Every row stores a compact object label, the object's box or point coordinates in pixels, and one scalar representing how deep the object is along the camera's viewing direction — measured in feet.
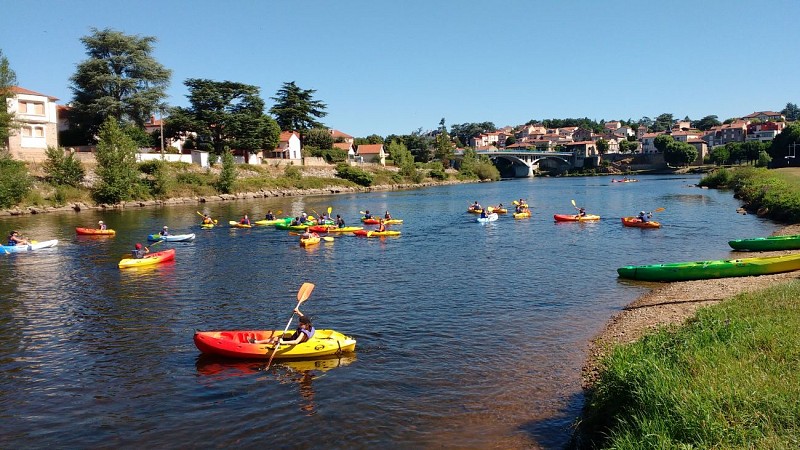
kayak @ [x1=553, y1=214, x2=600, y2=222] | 143.84
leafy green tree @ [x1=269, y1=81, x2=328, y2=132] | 323.78
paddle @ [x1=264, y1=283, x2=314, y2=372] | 52.44
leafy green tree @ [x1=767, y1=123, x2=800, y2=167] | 316.81
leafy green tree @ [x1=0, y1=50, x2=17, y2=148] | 164.45
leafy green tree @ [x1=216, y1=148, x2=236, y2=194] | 240.73
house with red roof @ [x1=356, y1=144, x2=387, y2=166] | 409.20
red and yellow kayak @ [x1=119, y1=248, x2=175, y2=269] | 87.84
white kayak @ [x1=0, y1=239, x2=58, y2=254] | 104.01
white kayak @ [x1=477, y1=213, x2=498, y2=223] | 145.98
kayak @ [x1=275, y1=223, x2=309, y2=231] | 134.10
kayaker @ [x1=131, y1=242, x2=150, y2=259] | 89.51
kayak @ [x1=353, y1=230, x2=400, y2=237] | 122.55
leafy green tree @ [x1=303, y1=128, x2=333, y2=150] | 336.08
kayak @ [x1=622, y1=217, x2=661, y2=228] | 125.80
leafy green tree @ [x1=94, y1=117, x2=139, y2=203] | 196.65
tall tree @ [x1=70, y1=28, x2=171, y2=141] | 223.71
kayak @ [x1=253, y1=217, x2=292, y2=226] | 146.27
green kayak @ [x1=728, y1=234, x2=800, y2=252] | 81.51
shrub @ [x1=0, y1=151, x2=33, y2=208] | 167.94
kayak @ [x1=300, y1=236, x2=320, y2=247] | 110.01
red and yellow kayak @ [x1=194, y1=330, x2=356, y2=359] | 46.91
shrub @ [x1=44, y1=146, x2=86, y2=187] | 193.74
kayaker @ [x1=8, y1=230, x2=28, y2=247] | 104.99
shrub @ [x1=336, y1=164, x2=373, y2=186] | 323.37
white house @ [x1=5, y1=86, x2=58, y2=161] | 199.93
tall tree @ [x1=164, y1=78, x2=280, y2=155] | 253.65
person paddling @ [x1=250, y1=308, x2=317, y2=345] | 47.32
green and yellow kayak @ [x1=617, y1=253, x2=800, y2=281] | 65.10
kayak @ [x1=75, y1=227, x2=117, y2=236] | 123.44
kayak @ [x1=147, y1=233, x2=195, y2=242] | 114.66
